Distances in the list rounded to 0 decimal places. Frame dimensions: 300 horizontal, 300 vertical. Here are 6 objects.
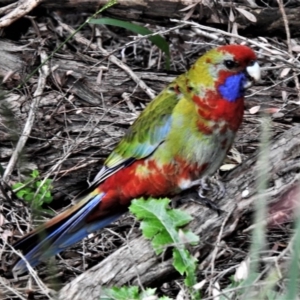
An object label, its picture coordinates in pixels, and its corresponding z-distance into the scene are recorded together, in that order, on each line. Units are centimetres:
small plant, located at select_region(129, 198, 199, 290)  555
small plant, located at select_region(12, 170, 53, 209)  694
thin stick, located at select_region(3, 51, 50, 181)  727
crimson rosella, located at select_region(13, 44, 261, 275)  628
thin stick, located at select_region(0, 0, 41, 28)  830
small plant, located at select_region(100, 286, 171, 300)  536
